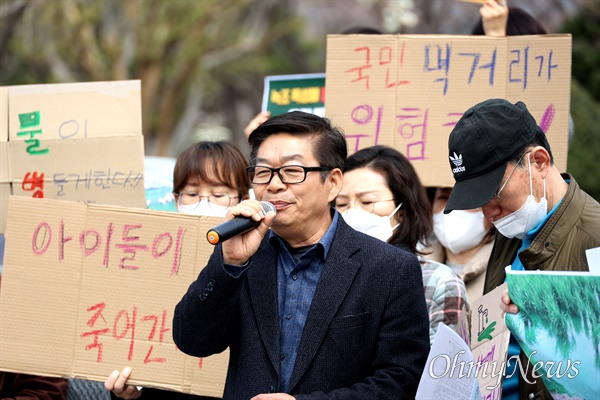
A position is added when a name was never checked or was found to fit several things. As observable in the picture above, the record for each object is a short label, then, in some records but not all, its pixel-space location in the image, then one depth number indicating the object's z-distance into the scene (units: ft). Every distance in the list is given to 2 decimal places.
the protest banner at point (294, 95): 34.37
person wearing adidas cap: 19.66
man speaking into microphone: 19.80
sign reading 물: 28.94
